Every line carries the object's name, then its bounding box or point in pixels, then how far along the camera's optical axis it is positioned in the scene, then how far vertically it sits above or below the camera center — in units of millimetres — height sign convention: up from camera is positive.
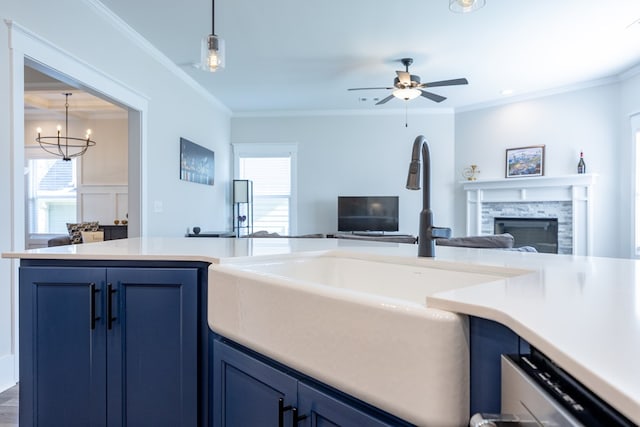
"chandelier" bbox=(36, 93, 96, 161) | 6304 +1134
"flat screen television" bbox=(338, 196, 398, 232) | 6113 -5
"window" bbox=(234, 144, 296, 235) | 6570 +596
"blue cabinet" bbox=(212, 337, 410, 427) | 756 -428
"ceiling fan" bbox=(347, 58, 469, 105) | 4027 +1401
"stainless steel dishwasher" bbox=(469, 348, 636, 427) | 396 -217
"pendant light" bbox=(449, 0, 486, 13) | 2439 +1352
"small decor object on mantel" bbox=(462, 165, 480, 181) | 5988 +654
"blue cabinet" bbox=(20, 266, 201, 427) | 1402 -507
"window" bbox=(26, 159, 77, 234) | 6523 +323
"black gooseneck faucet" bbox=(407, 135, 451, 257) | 1217 +10
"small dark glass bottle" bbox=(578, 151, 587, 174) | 5117 +625
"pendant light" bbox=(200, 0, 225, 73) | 2279 +968
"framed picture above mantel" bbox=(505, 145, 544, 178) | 5522 +770
